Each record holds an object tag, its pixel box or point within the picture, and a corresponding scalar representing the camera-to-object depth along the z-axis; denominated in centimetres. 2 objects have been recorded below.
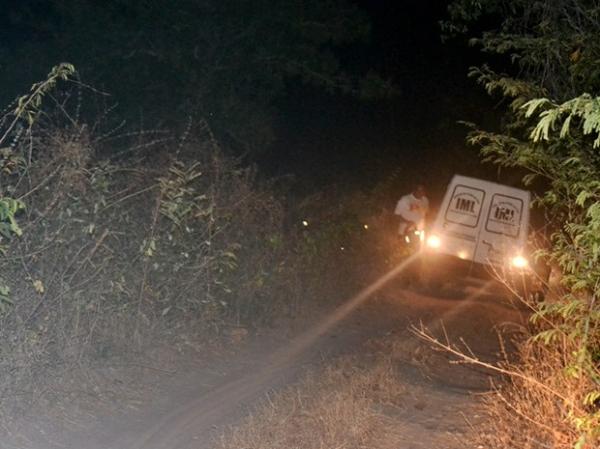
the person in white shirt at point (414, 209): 1969
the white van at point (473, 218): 1733
